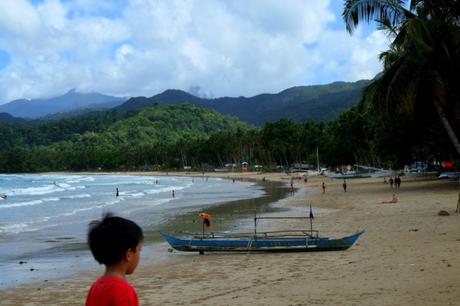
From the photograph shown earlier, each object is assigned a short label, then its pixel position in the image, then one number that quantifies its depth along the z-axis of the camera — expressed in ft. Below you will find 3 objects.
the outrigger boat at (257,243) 51.11
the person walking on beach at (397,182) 140.25
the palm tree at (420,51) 41.14
